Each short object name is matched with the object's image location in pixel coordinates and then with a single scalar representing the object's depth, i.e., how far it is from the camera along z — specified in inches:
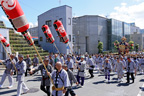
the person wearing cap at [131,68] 400.2
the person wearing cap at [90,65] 472.7
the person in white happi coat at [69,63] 403.0
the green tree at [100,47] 1726.4
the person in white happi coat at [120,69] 424.6
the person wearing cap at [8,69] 334.0
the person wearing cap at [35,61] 548.4
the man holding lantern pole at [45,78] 234.4
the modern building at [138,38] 2541.6
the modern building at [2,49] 791.7
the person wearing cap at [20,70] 274.1
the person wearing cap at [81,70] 357.4
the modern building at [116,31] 2025.1
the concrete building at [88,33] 1861.5
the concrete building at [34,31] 2500.1
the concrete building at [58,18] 1104.2
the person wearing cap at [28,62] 506.6
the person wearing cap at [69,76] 233.8
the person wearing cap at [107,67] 419.1
